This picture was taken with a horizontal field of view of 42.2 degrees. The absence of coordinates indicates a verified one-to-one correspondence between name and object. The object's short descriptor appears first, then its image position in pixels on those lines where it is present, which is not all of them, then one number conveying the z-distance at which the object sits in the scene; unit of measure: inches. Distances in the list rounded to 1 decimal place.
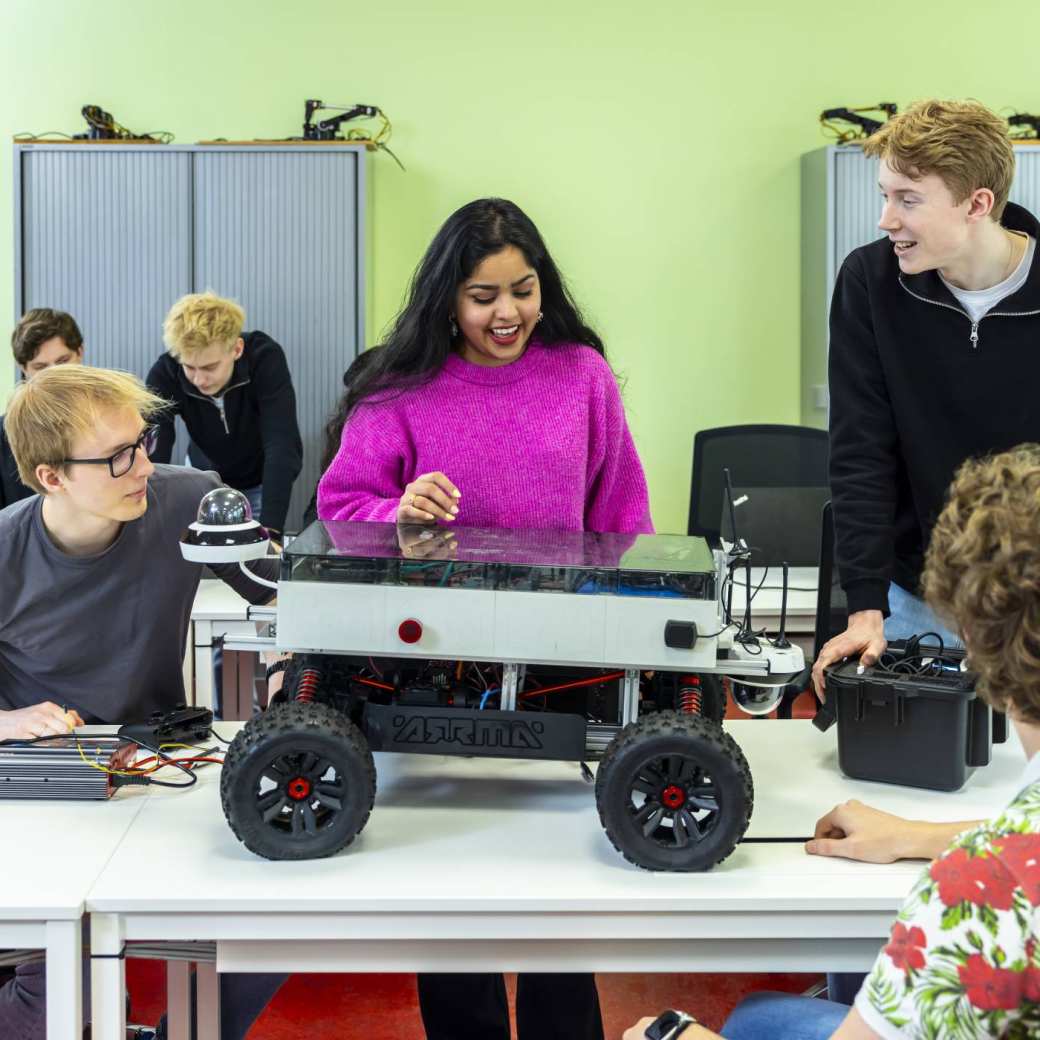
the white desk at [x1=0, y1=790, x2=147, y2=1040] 55.0
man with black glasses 78.1
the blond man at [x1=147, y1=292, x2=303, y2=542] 161.5
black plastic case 68.1
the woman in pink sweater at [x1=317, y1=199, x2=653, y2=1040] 76.7
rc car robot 59.0
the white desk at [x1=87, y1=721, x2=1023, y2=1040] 56.0
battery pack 67.4
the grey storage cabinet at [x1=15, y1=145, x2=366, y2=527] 182.1
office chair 160.7
